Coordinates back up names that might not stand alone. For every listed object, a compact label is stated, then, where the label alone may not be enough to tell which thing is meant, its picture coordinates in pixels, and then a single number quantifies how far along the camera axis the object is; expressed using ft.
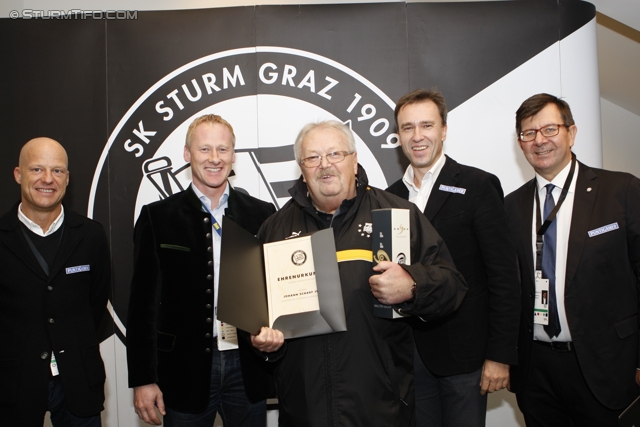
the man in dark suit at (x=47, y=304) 7.98
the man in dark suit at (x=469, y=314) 7.39
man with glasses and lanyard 7.27
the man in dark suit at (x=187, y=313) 7.66
